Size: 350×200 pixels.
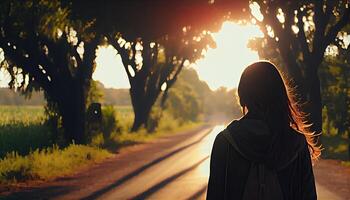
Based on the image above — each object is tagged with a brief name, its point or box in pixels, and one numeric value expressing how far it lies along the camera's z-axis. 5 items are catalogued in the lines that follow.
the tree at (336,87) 29.33
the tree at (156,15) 14.93
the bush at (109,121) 28.20
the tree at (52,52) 17.47
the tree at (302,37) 20.52
